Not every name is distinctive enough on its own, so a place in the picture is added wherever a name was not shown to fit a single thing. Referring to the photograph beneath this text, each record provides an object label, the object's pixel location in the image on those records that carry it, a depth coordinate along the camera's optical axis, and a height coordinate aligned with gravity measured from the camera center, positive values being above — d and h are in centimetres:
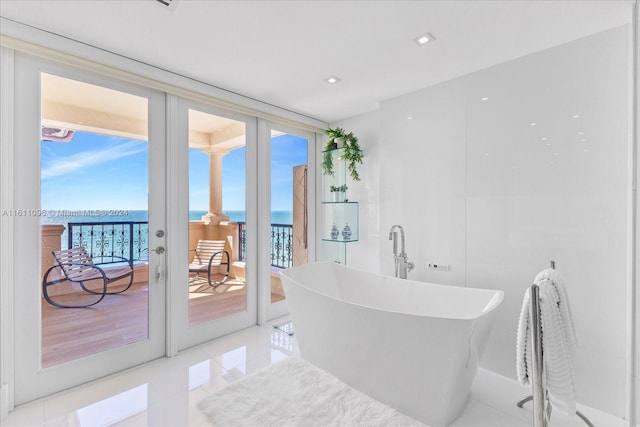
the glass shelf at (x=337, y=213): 371 -1
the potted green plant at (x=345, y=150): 351 +74
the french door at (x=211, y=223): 275 -10
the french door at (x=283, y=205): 343 +9
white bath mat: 182 -126
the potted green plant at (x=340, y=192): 378 +26
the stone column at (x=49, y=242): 211 -21
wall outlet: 270 -50
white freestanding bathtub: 170 -82
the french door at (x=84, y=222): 203 -7
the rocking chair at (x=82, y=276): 218 -50
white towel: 119 -59
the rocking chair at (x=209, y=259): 292 -47
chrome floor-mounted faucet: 284 -46
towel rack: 103 -54
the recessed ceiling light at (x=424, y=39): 201 +118
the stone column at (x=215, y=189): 302 +24
